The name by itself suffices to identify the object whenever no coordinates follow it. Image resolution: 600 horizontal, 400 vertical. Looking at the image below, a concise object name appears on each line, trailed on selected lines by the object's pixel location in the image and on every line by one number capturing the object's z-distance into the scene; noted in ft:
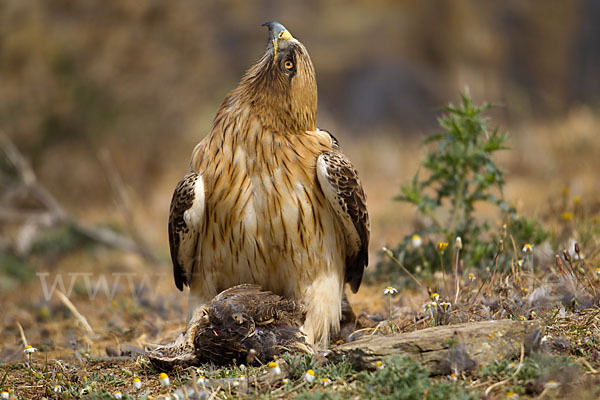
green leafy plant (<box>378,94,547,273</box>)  32.50
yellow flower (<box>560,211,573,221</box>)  34.76
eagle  25.54
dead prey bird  24.08
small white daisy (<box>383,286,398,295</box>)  24.47
